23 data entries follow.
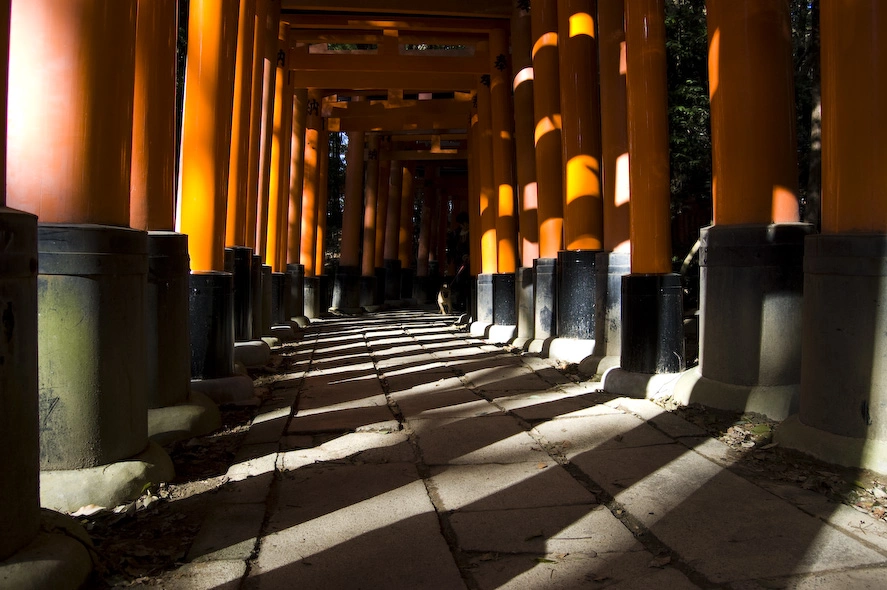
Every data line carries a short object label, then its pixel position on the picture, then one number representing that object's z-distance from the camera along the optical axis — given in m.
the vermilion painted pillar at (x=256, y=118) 8.51
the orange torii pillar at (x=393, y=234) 23.11
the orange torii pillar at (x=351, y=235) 17.92
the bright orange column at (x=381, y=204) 23.20
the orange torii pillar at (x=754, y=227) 4.17
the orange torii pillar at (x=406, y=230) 24.72
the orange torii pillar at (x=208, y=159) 5.44
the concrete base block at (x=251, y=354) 7.02
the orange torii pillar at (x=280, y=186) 11.23
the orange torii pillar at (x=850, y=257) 3.03
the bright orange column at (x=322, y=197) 17.19
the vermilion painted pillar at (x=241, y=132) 7.32
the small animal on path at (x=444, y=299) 16.17
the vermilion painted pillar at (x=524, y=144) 9.51
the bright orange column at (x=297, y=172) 14.01
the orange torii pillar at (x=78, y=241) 2.75
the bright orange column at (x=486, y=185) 11.77
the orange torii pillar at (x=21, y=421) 1.95
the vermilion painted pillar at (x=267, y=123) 9.84
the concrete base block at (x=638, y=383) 4.99
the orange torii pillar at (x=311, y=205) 15.70
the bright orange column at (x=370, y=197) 20.41
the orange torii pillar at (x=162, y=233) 4.03
